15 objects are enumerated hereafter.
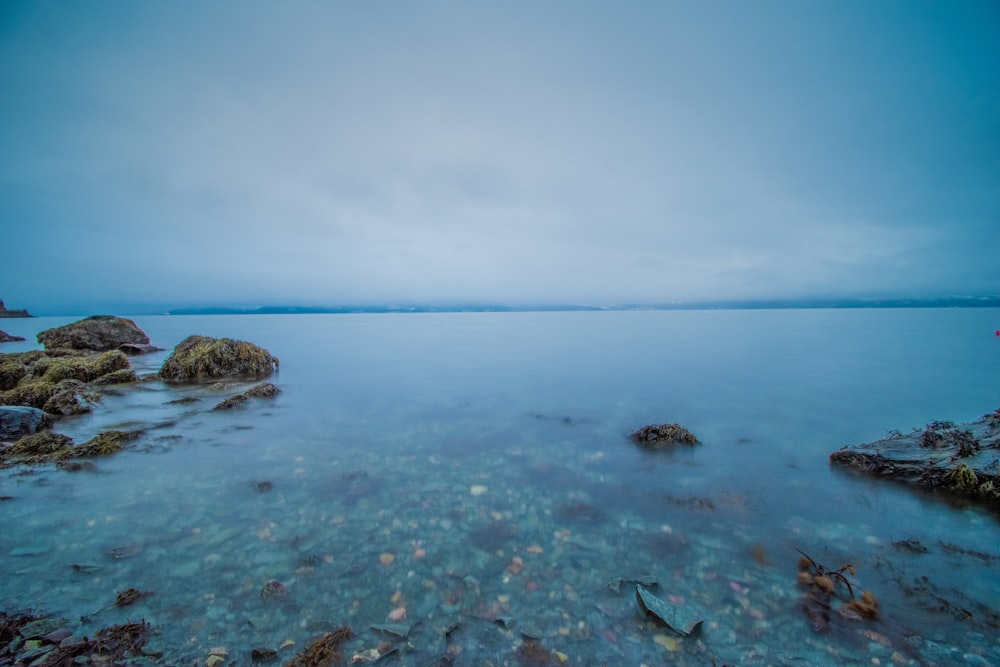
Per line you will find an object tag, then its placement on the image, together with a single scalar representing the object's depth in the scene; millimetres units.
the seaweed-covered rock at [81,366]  13656
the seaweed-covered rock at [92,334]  23703
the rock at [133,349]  24375
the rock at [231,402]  11138
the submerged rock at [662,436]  8641
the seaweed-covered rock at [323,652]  3137
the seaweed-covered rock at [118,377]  14148
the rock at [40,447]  7078
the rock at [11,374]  12570
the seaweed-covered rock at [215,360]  15992
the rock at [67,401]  10094
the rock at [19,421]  8047
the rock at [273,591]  3836
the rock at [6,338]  34838
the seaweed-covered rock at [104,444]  7340
